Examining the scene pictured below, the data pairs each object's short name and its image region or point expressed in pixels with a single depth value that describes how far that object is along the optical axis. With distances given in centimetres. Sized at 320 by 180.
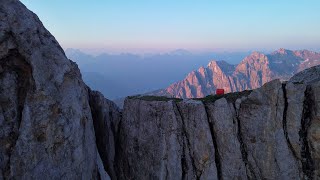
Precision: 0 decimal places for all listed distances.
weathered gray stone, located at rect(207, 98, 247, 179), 2319
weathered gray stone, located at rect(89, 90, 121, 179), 2652
